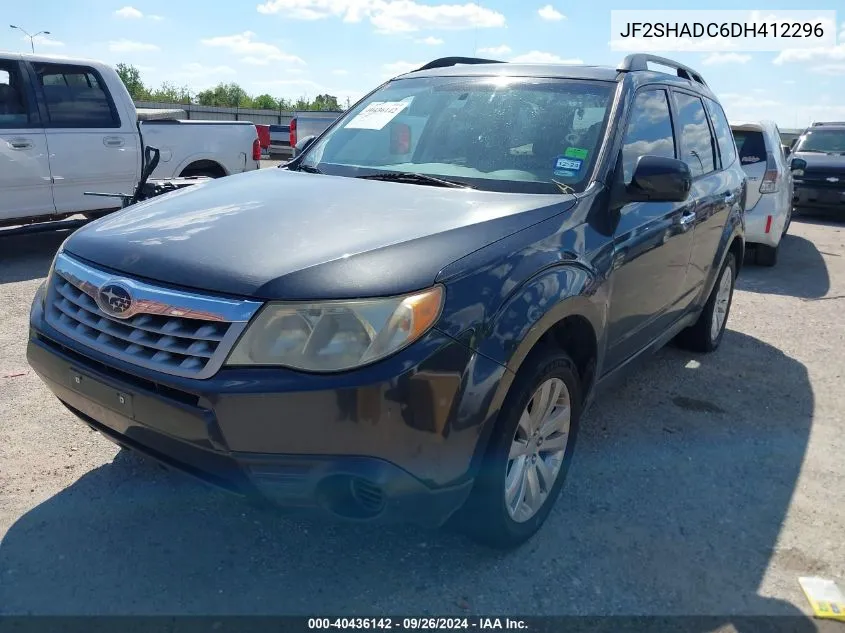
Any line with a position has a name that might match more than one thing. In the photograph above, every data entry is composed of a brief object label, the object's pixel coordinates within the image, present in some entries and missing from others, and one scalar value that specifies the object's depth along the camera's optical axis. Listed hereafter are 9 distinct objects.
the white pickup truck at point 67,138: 6.91
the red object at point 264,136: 19.02
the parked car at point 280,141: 21.84
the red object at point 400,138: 3.59
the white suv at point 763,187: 8.31
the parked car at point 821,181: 12.32
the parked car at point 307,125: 19.64
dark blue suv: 2.12
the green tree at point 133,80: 69.65
